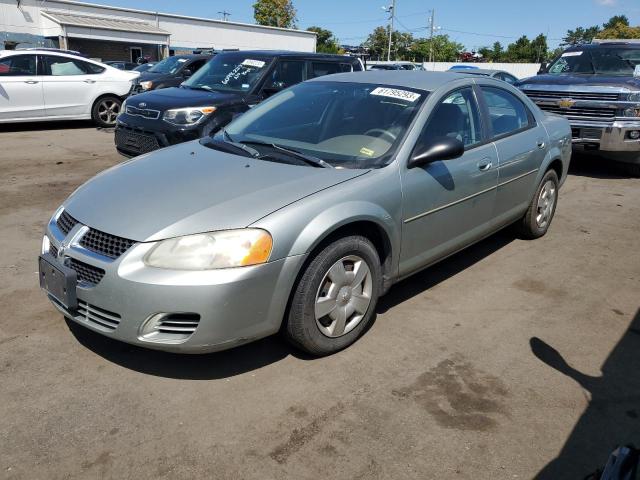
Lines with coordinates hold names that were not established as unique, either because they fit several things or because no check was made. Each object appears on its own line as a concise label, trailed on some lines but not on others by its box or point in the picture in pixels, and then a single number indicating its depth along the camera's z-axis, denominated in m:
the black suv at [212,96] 7.04
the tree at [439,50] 68.31
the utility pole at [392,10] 67.12
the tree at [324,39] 69.56
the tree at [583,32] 100.88
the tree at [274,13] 65.62
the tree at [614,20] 95.86
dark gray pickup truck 8.01
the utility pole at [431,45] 65.62
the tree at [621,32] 67.62
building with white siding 38.25
